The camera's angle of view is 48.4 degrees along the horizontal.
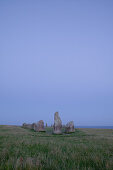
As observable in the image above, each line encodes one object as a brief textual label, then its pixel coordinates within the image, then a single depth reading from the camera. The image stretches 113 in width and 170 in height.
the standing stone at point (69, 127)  32.05
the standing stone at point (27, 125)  41.04
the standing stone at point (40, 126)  32.14
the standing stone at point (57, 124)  29.74
